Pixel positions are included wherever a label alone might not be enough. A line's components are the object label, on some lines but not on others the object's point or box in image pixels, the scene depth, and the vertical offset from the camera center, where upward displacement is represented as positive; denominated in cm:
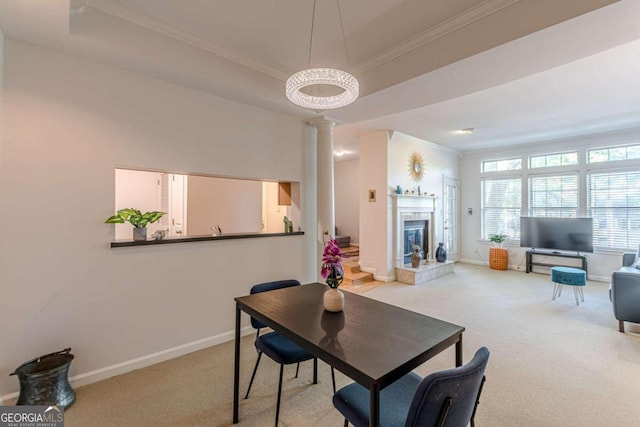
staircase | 518 -117
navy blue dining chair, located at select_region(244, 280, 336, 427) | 179 -91
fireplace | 544 -24
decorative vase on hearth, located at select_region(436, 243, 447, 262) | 607 -86
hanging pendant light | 182 +90
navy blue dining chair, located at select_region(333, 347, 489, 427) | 95 -72
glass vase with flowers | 168 -36
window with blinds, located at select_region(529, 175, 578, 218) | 580 +41
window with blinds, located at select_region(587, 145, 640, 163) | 515 +118
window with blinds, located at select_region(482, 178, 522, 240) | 653 +21
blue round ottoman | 402 -93
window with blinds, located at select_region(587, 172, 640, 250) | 514 +12
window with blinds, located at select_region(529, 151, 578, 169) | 581 +120
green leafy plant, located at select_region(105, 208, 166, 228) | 230 -2
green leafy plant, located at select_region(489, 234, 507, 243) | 648 -55
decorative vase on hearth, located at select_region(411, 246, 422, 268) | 554 -85
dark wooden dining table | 109 -59
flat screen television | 545 -39
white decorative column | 372 +42
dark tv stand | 543 -86
